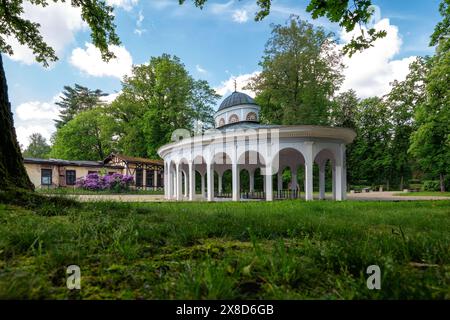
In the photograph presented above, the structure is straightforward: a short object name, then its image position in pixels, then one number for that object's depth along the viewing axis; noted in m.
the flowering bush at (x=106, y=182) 28.11
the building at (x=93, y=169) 32.22
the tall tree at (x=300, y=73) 28.73
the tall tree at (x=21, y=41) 5.27
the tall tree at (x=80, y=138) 44.31
